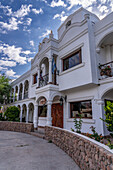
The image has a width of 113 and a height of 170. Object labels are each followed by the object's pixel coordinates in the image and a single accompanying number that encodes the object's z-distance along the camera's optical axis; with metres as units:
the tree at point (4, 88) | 17.27
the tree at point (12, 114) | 11.40
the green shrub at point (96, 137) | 3.87
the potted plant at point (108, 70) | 6.43
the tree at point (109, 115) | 2.49
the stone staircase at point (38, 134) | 7.19
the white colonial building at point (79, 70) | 6.48
